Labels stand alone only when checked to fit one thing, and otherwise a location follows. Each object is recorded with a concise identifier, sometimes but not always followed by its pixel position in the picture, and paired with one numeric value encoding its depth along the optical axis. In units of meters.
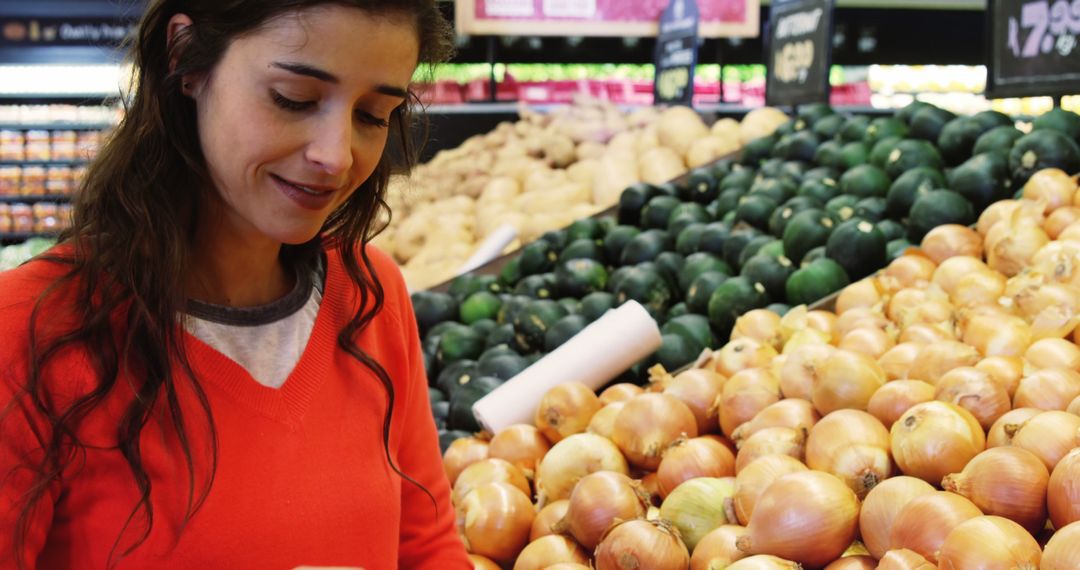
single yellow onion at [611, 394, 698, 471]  2.14
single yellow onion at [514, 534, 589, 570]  1.90
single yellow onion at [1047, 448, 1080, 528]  1.41
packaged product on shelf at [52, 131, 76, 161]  11.49
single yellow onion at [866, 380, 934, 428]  1.84
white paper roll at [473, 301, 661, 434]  2.60
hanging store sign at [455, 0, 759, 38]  7.77
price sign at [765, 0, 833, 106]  4.97
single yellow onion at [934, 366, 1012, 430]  1.79
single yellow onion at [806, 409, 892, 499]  1.71
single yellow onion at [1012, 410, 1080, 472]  1.54
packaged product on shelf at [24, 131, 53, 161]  11.40
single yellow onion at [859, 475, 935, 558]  1.54
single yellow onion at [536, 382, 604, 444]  2.39
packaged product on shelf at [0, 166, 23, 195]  11.41
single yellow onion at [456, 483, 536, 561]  2.05
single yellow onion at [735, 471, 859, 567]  1.56
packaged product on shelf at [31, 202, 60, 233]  11.12
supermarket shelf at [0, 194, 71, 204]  11.55
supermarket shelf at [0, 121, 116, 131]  11.34
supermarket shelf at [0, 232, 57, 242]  11.30
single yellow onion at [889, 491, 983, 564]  1.43
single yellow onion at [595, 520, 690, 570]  1.68
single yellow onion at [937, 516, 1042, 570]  1.33
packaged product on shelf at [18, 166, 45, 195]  11.44
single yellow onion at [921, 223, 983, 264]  2.83
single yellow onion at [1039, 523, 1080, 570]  1.27
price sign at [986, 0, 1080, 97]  3.49
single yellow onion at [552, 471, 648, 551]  1.88
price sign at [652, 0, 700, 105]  6.36
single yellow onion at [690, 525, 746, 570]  1.66
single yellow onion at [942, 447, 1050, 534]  1.48
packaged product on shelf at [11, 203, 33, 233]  11.24
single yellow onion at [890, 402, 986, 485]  1.63
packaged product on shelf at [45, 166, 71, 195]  11.45
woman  1.12
